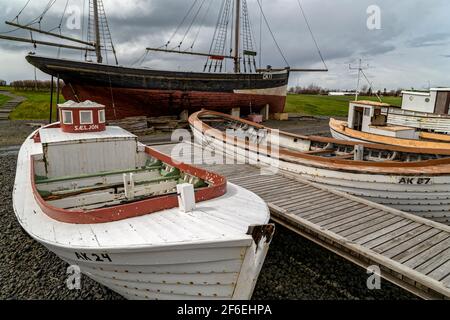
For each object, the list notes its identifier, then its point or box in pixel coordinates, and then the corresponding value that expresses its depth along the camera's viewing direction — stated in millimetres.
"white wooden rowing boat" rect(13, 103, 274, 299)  3824
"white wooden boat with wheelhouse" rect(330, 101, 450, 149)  15016
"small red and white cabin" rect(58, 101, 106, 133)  9922
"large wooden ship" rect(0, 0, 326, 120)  19812
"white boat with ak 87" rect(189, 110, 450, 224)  8031
